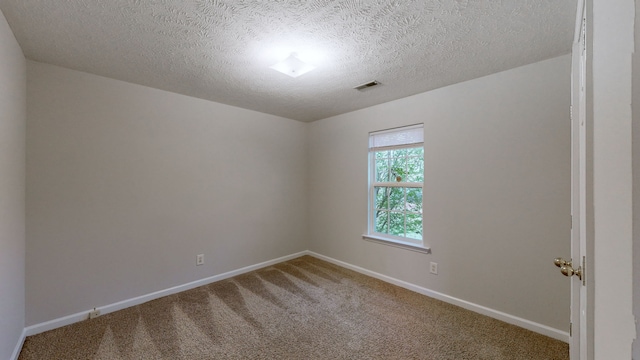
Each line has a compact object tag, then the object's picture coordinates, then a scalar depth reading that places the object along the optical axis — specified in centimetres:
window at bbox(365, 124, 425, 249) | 294
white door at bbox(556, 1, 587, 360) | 105
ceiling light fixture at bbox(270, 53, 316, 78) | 198
